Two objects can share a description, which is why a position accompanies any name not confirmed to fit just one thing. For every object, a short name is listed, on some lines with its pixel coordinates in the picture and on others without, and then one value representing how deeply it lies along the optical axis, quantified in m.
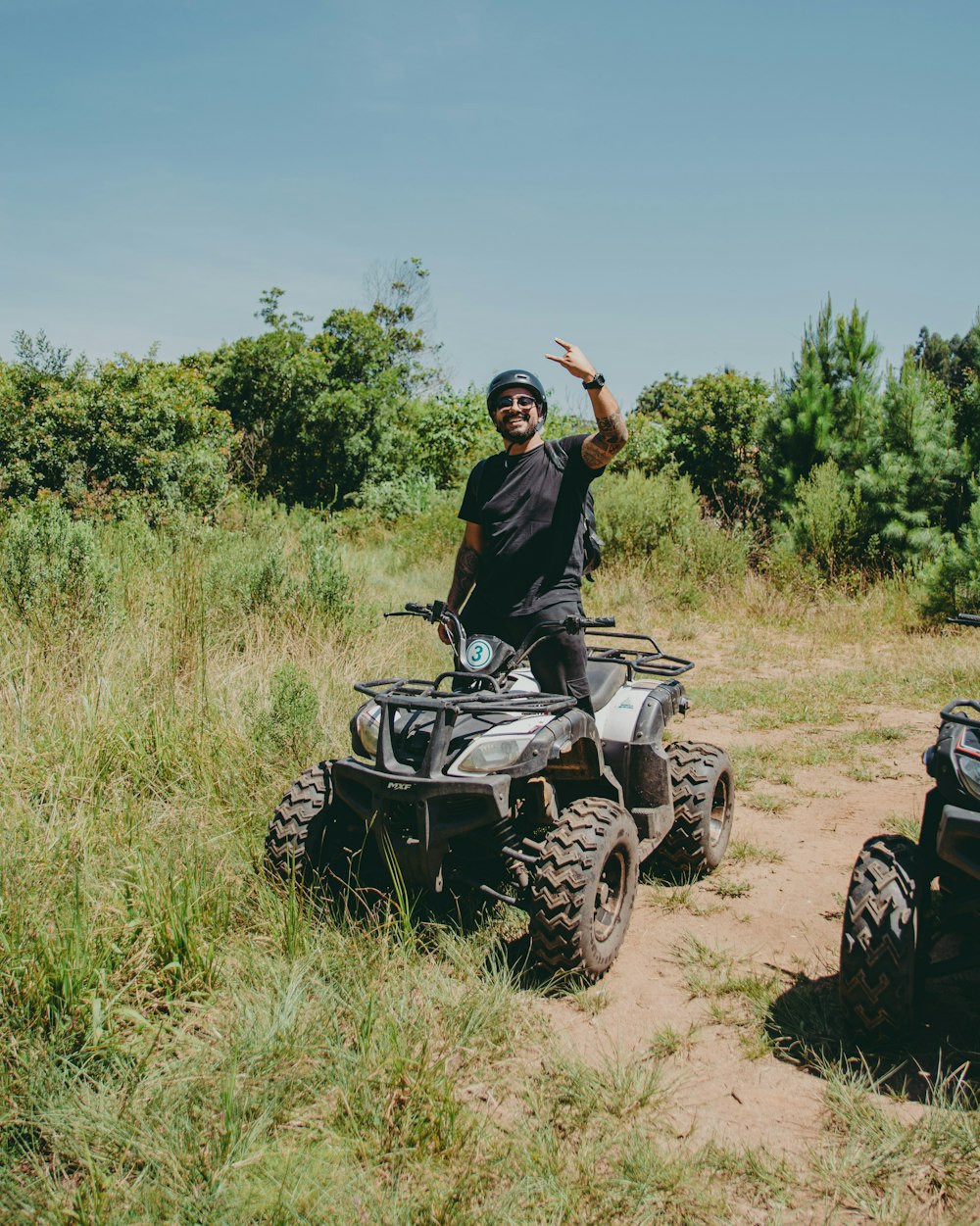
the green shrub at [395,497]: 17.56
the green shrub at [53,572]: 5.63
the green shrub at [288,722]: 4.70
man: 3.67
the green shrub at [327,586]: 7.54
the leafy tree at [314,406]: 18.23
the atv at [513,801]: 3.03
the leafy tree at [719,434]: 15.52
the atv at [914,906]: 2.59
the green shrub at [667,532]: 12.53
